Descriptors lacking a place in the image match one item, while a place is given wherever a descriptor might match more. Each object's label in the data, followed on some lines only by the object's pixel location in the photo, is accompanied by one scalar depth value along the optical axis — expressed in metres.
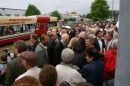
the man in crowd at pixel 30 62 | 1.60
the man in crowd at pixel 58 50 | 3.16
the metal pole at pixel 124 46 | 0.40
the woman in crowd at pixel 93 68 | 1.95
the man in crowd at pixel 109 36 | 3.50
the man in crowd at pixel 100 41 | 3.68
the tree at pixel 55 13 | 48.77
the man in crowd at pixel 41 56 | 2.76
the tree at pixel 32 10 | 38.72
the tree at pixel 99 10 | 39.94
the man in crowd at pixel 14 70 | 1.95
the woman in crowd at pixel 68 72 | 1.68
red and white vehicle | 10.57
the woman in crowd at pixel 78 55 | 2.29
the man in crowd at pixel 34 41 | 3.09
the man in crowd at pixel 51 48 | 3.44
